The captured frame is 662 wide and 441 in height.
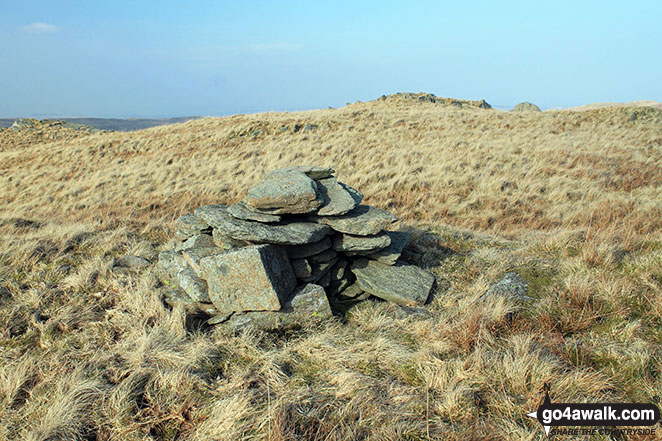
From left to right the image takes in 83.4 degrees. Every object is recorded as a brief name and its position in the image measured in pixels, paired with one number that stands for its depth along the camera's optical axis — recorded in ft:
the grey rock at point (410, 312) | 15.89
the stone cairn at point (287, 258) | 15.78
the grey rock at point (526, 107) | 122.14
